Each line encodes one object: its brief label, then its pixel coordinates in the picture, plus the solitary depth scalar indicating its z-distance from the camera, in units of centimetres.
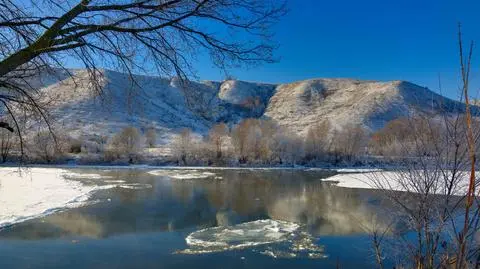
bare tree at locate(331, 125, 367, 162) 4972
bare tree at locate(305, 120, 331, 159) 4922
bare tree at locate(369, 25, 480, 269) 288
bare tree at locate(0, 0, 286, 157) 315
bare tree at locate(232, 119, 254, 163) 4907
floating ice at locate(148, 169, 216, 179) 3275
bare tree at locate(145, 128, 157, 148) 6301
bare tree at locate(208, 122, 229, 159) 4914
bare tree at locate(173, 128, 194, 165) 4756
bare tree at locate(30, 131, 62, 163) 4202
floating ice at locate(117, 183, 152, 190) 2427
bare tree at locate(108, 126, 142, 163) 4728
